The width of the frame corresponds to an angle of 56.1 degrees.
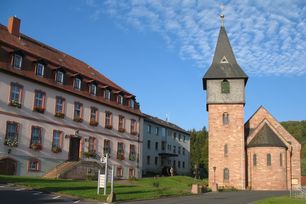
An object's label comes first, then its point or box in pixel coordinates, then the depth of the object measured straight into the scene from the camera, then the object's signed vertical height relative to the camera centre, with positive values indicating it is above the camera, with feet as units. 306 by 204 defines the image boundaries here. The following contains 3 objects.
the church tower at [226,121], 115.56 +11.56
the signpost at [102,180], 55.31 -6.49
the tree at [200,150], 208.75 -1.25
